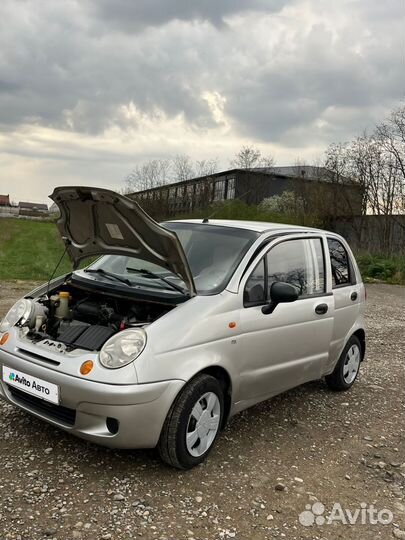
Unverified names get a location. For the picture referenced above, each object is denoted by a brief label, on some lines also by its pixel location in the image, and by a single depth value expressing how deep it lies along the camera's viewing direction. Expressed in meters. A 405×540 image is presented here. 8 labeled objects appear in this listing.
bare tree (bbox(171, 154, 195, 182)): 37.47
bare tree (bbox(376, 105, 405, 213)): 22.55
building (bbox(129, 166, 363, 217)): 23.72
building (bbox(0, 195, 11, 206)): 108.38
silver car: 3.07
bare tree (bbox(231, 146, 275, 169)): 35.59
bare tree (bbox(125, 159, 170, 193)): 37.62
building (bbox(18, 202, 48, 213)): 103.14
